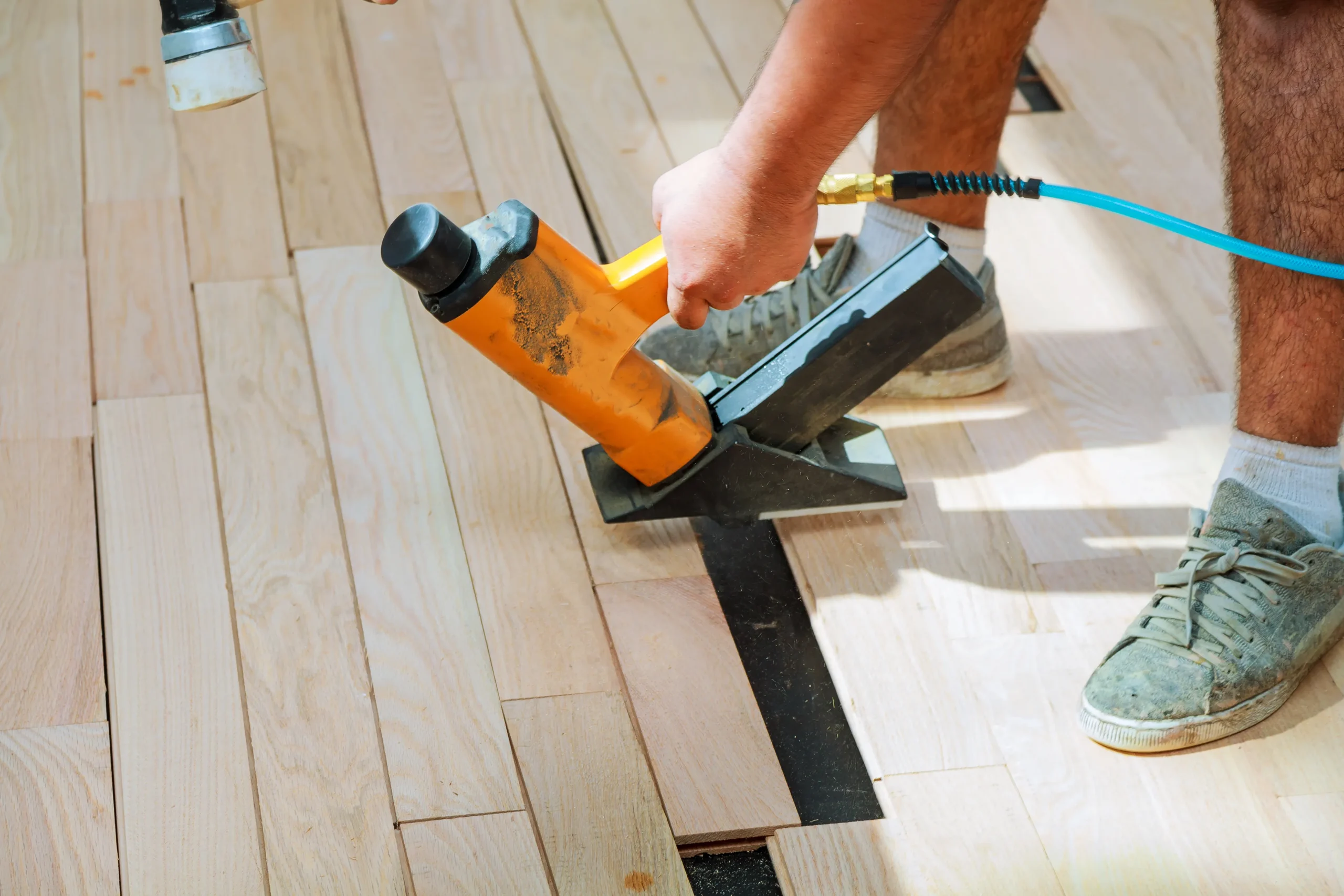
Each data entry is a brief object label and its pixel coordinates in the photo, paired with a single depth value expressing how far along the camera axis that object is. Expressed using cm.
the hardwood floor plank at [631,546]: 235
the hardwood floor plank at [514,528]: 228
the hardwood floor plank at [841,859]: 215
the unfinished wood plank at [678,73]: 282
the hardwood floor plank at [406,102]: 273
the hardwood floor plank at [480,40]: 290
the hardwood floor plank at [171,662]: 214
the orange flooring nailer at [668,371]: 216
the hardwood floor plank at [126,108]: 270
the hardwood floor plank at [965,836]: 216
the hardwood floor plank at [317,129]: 267
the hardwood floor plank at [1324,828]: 217
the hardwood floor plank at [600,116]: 269
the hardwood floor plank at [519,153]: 270
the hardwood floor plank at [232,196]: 261
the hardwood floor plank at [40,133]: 262
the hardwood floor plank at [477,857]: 213
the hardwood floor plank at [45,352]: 243
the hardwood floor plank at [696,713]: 219
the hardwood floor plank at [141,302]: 248
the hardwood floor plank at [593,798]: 215
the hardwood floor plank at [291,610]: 215
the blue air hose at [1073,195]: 224
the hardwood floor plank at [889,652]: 224
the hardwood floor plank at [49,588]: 222
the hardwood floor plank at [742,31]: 293
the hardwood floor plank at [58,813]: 212
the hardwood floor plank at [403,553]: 220
